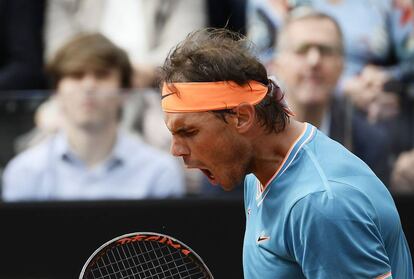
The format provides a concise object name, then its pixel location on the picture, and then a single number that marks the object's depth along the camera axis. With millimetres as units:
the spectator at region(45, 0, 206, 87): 12680
